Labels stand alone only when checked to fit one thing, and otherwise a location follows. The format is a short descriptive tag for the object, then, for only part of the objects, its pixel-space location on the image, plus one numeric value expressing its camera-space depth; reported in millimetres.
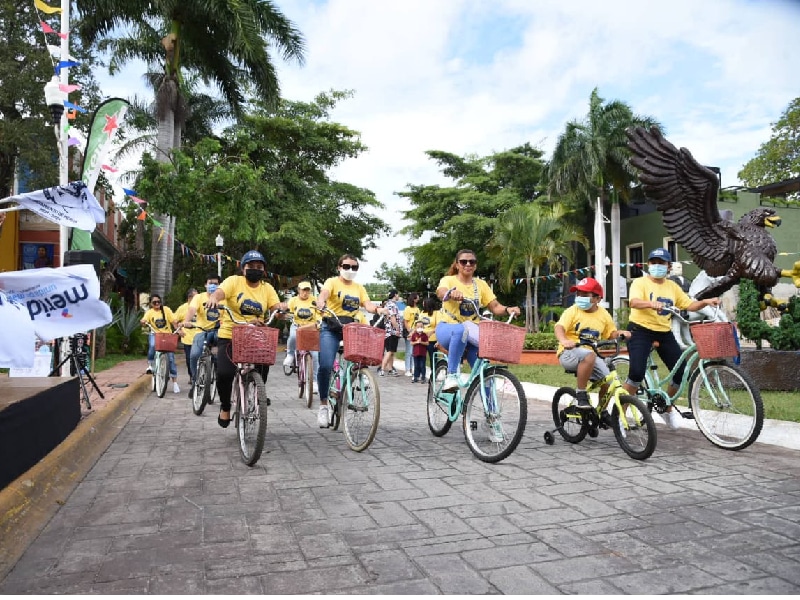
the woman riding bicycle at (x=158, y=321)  11336
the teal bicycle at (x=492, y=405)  5379
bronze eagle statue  8195
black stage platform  4122
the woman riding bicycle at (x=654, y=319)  6324
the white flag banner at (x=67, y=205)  5551
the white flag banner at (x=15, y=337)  3656
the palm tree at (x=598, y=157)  29703
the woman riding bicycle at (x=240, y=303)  6125
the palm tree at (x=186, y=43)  20641
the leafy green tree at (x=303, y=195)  29047
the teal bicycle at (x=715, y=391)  5594
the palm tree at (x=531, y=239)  26000
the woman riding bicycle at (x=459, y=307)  6051
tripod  7994
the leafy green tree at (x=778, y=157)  32188
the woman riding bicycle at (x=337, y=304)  6926
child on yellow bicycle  6031
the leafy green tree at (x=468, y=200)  34281
